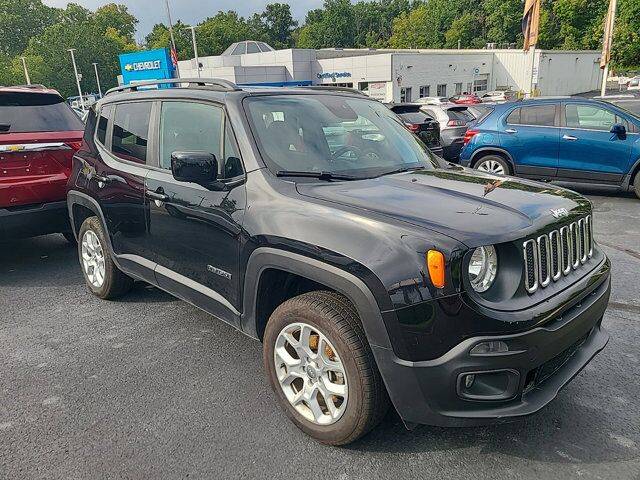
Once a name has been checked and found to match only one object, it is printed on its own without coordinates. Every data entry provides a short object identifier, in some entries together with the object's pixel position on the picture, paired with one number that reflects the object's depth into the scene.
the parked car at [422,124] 10.36
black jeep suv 2.26
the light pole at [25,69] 65.63
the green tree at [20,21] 92.19
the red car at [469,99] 32.69
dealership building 42.81
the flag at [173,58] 29.19
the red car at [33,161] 5.36
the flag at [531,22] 21.84
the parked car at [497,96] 36.63
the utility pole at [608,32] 25.27
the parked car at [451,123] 12.06
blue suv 8.07
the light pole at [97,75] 70.06
